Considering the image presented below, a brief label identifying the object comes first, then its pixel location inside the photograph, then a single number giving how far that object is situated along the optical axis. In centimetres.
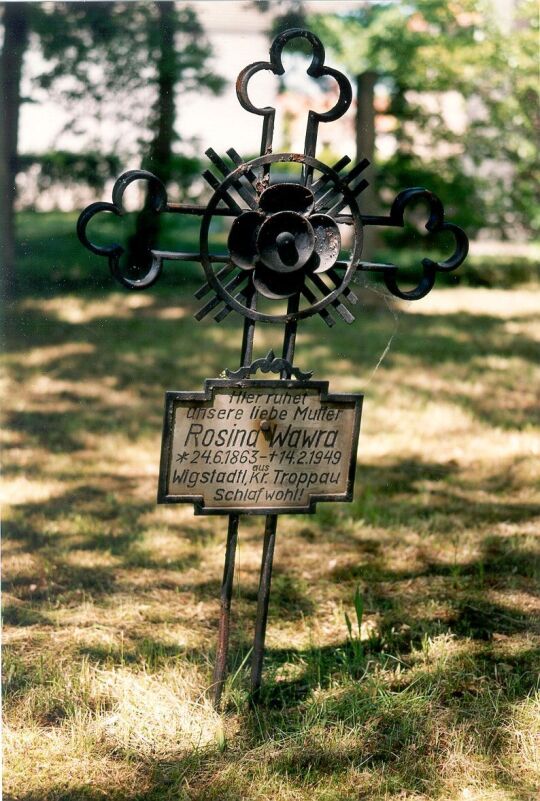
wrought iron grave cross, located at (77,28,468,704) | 249
